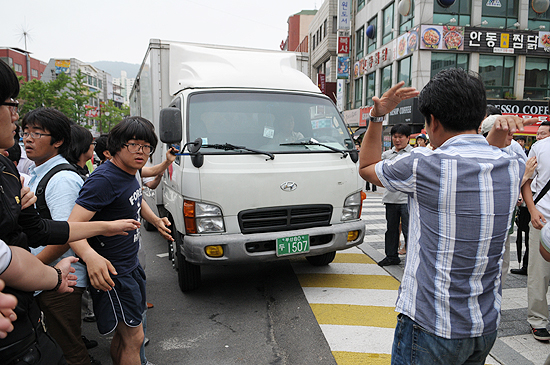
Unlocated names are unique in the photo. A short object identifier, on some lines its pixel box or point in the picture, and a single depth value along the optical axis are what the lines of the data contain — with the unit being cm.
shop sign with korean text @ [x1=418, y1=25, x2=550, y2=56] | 1895
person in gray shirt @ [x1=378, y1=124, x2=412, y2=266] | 529
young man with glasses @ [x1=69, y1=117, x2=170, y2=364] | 231
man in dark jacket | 131
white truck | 385
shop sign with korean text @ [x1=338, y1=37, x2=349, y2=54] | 2685
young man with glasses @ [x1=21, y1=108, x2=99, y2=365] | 238
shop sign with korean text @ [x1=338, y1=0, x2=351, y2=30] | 2703
